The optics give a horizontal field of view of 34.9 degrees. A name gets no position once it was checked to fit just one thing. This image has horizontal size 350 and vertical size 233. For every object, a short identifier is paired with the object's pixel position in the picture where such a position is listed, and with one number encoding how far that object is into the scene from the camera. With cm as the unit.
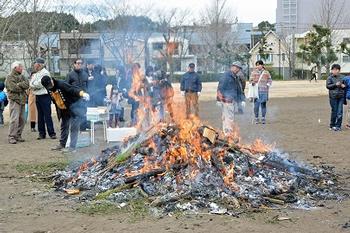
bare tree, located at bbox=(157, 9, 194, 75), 3550
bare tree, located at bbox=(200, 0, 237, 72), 5536
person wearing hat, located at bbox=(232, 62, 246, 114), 1270
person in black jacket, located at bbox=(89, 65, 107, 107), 1485
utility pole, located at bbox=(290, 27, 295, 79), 5469
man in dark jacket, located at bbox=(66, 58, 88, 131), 1327
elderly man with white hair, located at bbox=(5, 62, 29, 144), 1284
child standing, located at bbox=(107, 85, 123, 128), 1454
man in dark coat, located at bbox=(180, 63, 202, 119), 1667
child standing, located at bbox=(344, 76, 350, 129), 1387
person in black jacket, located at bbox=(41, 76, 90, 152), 1079
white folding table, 1245
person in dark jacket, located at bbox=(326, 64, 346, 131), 1394
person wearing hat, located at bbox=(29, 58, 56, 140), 1265
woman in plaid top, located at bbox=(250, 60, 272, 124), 1558
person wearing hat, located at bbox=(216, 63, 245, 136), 1220
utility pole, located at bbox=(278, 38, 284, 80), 5746
